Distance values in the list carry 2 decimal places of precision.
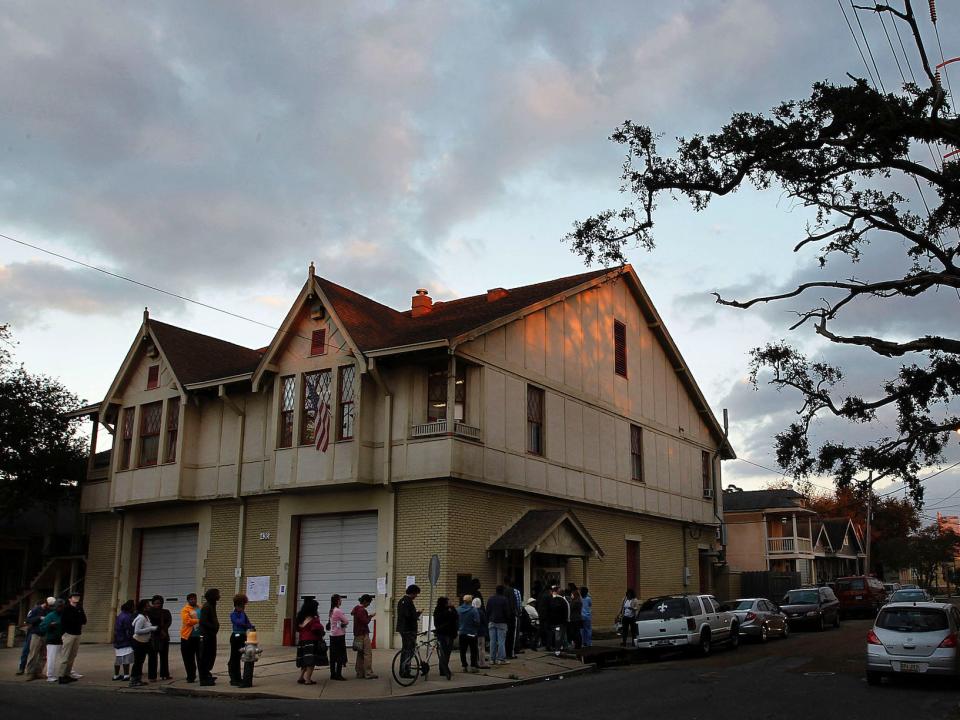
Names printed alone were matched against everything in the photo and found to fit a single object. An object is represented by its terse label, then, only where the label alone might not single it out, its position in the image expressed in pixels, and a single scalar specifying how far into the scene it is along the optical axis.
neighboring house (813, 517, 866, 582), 65.31
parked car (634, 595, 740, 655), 23.55
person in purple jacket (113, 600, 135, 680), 19.02
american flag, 24.78
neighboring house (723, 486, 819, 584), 56.31
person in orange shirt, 18.67
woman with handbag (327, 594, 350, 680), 18.77
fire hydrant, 17.77
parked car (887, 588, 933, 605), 41.48
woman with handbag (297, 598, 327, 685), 18.19
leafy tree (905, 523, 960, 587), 77.62
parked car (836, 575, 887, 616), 42.09
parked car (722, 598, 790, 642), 27.62
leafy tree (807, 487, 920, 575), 78.69
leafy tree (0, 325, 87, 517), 33.28
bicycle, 18.09
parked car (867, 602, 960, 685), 16.92
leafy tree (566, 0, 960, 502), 15.45
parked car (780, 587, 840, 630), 33.31
